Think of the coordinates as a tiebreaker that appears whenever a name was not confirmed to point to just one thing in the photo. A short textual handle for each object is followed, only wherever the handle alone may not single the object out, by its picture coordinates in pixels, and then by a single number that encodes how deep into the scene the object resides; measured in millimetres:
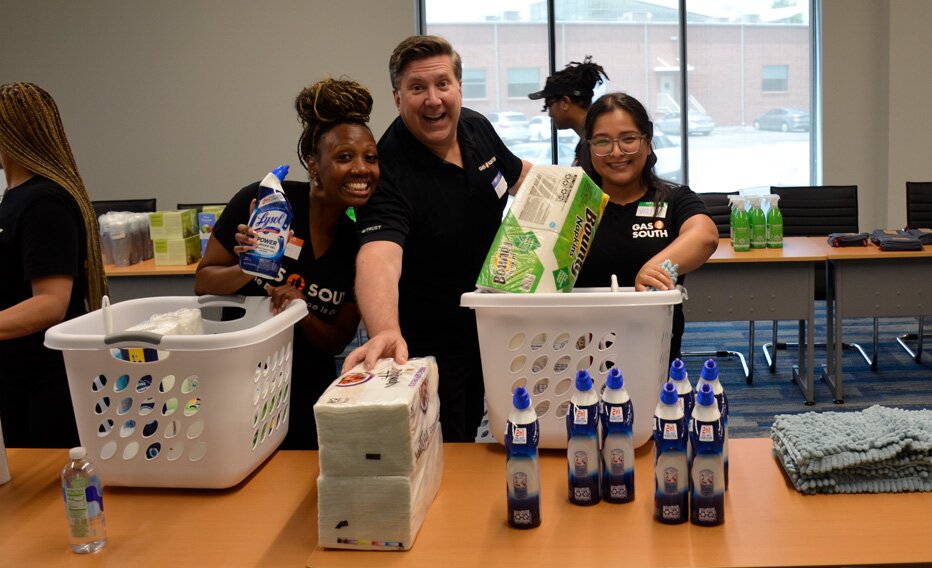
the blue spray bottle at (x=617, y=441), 1414
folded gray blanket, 1450
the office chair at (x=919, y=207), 5184
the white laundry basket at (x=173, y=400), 1507
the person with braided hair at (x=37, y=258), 1999
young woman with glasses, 2111
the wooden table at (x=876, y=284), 4301
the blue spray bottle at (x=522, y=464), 1365
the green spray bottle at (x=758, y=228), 4555
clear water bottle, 1406
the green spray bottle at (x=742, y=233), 4469
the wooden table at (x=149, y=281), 4492
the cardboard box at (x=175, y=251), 4602
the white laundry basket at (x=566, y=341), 1543
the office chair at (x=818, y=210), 5254
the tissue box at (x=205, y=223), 4637
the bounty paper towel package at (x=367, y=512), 1329
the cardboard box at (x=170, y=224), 4621
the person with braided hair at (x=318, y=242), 1892
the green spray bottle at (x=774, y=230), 4574
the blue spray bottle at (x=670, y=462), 1360
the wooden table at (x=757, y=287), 4344
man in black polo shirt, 1979
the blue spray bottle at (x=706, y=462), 1338
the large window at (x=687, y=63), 7355
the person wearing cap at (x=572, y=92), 4551
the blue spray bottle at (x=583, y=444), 1412
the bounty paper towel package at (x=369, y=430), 1306
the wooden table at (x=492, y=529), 1314
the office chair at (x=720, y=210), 5227
